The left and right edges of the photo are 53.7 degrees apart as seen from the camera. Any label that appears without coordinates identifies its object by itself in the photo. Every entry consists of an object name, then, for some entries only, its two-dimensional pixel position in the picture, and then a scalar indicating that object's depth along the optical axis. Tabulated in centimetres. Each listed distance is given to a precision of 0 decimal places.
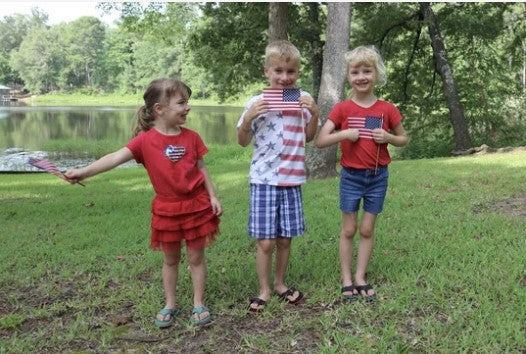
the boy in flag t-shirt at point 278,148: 331
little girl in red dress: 326
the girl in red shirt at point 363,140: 346
